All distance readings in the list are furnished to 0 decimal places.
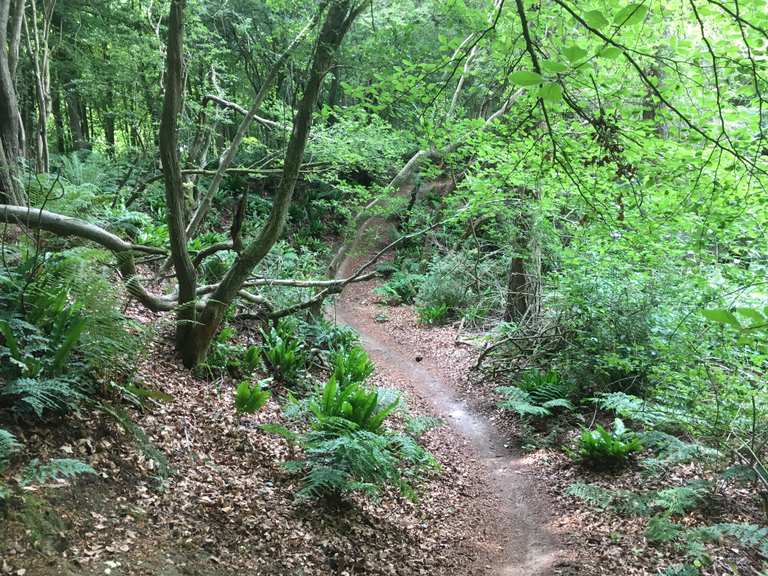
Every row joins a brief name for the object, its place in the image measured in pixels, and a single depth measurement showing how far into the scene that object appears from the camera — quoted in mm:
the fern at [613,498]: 5074
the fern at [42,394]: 3082
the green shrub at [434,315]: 13352
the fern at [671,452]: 5004
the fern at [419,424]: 6324
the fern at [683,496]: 4785
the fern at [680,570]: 4011
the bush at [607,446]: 6039
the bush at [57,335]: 3242
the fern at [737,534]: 3887
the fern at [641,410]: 5468
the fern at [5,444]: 2686
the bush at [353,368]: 7074
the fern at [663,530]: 4465
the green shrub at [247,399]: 5195
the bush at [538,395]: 7426
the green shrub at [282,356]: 7191
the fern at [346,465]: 4301
